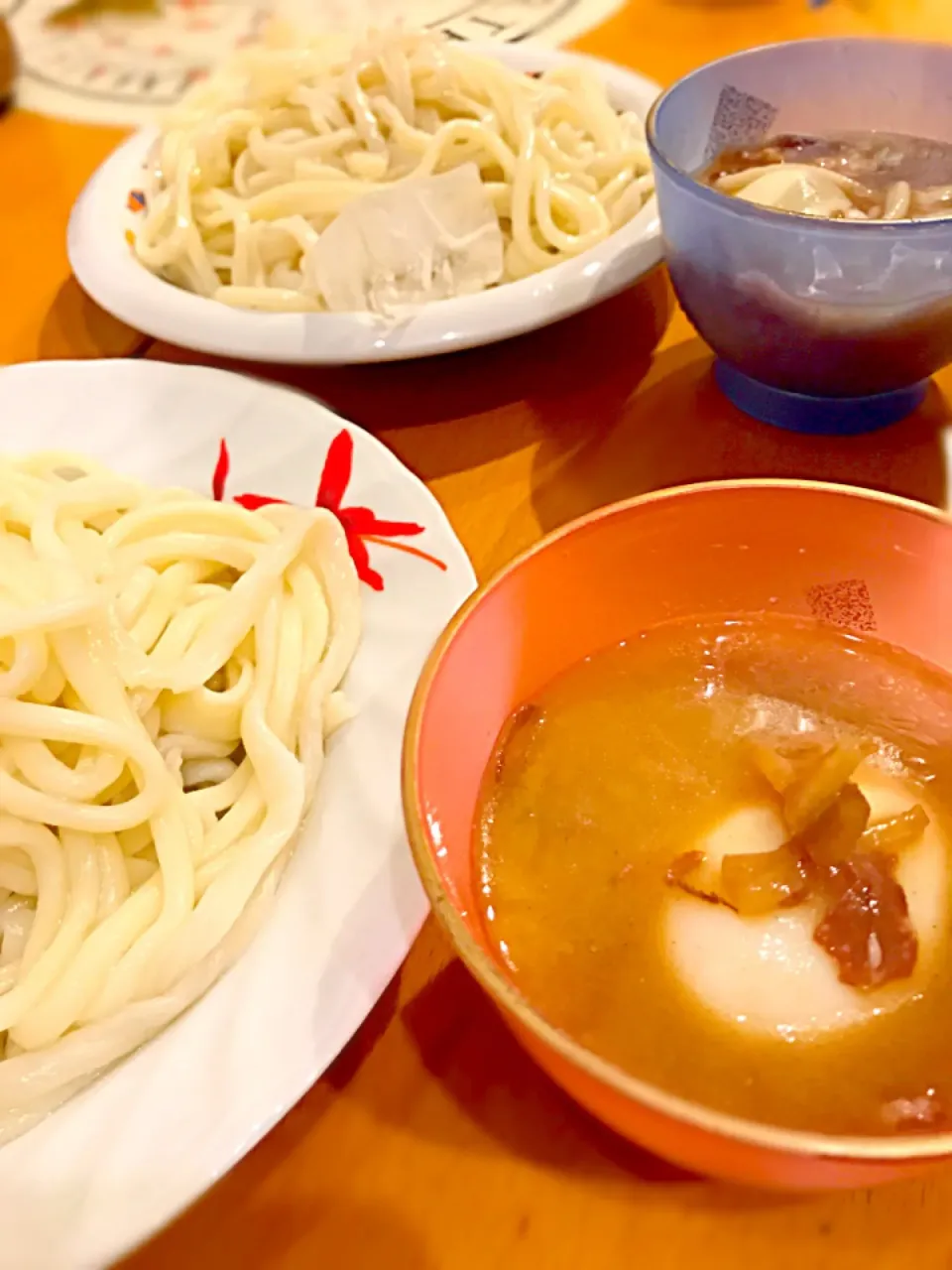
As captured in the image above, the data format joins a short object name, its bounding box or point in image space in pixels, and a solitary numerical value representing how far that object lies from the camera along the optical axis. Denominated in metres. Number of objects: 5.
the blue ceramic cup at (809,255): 0.28
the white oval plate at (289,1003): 0.18
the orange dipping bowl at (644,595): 0.18
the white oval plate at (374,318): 0.35
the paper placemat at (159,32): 0.61
